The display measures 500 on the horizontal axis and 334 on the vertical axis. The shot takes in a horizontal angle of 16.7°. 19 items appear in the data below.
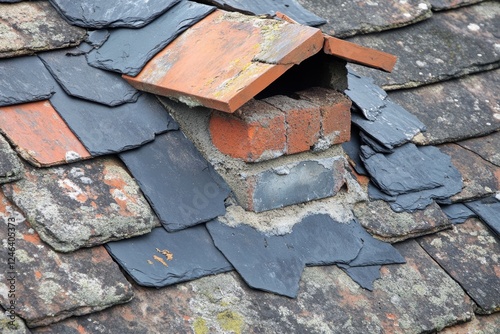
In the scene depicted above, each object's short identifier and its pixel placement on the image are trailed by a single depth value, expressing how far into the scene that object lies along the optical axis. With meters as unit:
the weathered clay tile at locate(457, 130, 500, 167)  7.49
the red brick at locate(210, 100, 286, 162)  5.67
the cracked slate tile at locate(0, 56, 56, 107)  5.58
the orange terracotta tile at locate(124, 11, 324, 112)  5.36
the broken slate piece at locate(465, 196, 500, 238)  6.88
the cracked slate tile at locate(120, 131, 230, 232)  5.50
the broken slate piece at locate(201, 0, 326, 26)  6.51
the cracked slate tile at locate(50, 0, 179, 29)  6.39
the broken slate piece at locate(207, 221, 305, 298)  5.45
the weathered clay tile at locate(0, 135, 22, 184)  5.05
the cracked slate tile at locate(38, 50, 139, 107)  5.86
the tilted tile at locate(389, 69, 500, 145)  7.48
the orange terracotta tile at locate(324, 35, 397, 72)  5.68
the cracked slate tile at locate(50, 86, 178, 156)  5.59
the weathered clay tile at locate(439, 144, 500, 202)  7.07
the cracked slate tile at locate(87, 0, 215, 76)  6.15
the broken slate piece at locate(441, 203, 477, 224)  6.82
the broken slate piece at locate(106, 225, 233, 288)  5.08
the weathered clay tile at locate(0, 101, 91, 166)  5.30
